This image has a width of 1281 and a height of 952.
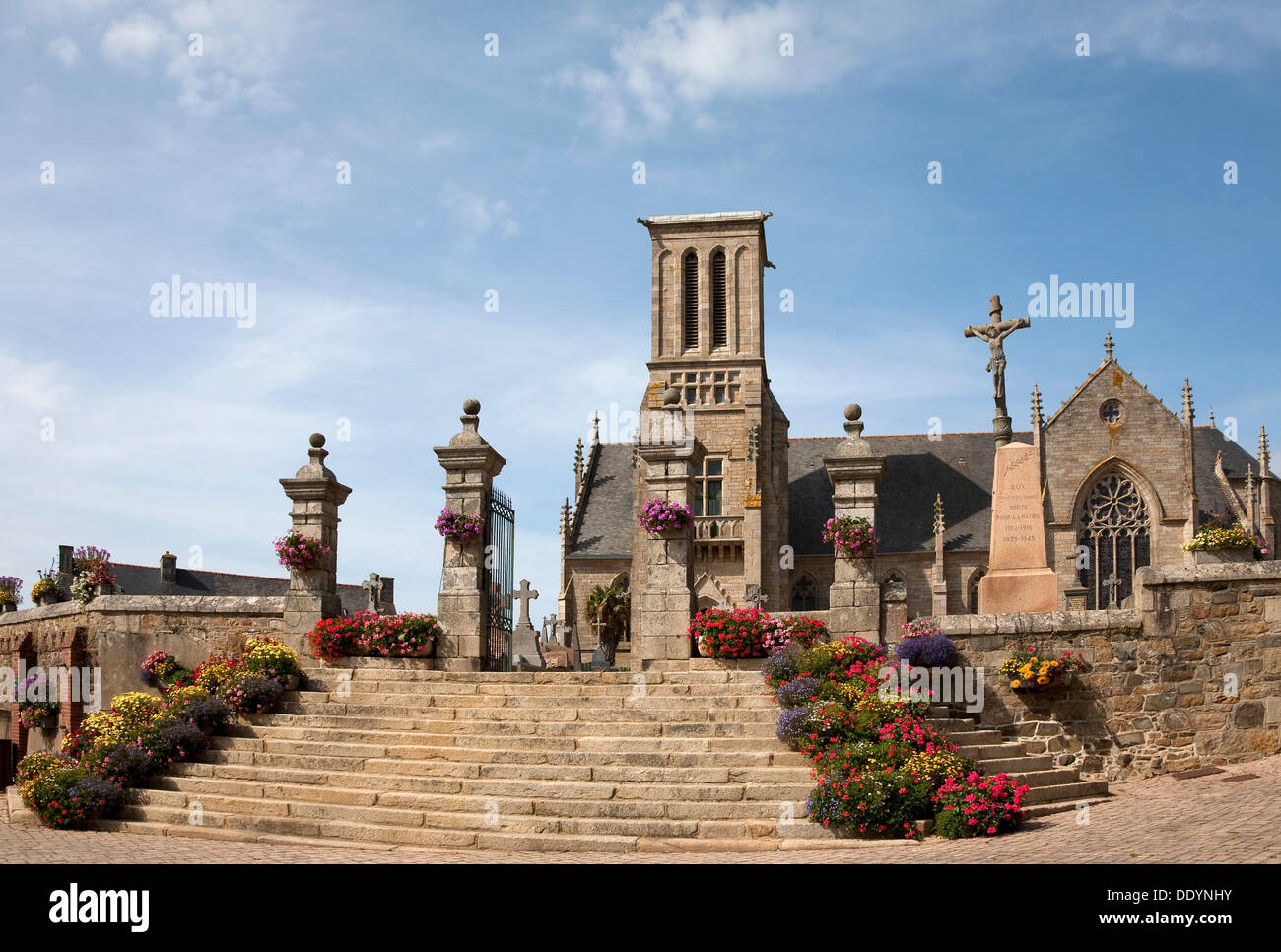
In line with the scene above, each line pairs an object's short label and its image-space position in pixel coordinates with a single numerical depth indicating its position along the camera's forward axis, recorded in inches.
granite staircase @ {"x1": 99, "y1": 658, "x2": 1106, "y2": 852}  422.0
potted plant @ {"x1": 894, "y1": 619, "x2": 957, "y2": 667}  526.6
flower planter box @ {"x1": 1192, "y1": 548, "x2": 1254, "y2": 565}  717.7
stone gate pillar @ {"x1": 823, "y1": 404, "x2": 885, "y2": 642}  574.9
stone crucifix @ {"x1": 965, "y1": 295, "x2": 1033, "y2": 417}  666.8
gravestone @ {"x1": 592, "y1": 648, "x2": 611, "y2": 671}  949.2
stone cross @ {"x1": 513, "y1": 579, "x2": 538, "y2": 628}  880.3
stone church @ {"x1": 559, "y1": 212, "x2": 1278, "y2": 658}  1512.1
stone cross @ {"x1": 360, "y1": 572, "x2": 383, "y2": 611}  796.8
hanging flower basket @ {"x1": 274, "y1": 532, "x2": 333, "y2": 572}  638.5
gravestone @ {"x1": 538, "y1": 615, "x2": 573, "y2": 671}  1110.9
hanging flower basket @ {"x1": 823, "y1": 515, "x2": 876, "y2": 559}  579.5
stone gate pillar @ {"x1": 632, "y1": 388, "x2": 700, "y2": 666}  595.2
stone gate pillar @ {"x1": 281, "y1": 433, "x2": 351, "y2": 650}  634.8
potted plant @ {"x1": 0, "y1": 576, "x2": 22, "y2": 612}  847.1
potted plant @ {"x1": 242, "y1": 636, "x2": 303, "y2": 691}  569.9
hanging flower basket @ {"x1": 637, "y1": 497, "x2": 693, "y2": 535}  602.9
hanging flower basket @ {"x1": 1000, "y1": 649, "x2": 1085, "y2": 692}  526.9
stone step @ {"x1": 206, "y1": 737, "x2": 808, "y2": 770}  456.4
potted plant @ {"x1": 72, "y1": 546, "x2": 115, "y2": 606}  668.1
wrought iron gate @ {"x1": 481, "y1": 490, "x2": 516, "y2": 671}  652.1
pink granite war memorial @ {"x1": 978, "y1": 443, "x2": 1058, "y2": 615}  632.4
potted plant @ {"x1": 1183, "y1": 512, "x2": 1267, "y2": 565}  703.7
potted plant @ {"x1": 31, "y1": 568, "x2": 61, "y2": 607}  765.3
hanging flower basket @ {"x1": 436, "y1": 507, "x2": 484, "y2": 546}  636.7
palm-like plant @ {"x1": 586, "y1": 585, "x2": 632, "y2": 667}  1627.8
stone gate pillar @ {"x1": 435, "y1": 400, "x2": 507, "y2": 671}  629.3
